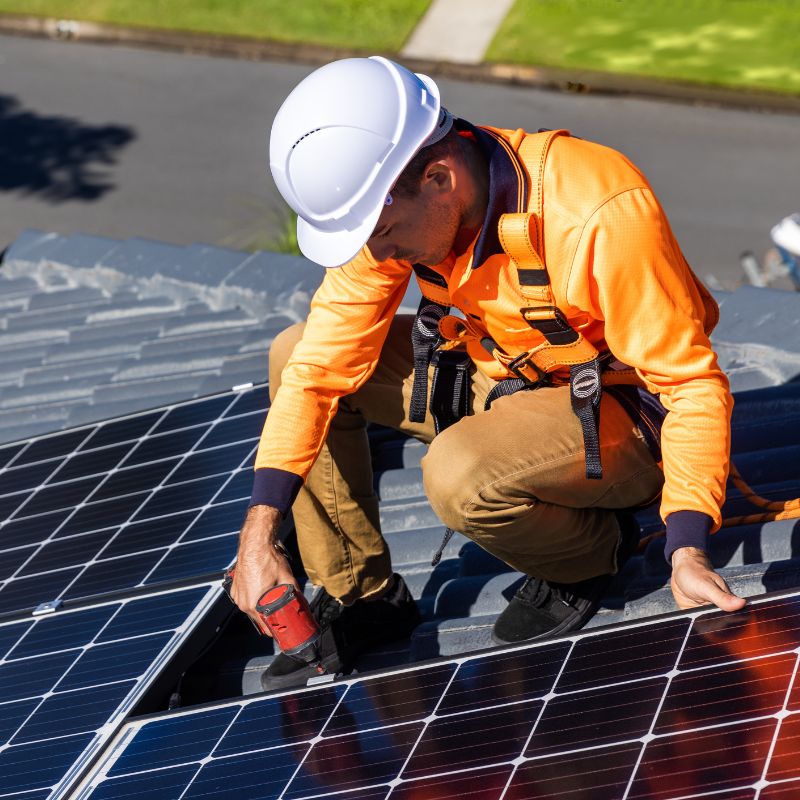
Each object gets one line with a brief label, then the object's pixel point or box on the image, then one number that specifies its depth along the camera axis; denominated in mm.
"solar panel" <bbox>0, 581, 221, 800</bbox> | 7621
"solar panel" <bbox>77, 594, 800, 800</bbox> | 5852
